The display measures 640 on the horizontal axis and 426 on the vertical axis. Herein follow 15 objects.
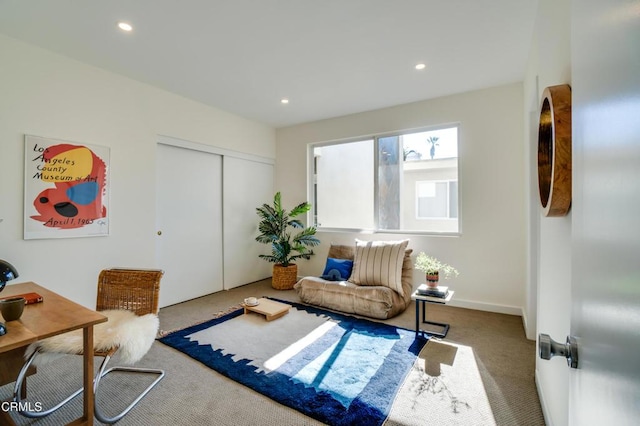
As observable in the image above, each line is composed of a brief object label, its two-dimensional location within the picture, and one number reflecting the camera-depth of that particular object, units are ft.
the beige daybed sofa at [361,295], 10.84
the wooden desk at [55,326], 4.19
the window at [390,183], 12.90
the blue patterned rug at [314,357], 6.18
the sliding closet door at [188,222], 12.32
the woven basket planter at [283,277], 14.93
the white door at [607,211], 1.33
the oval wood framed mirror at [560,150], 3.94
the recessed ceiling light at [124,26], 7.71
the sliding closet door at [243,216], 15.10
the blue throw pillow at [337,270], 12.84
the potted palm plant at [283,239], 15.07
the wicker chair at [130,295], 7.09
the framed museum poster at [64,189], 8.66
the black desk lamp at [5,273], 4.86
